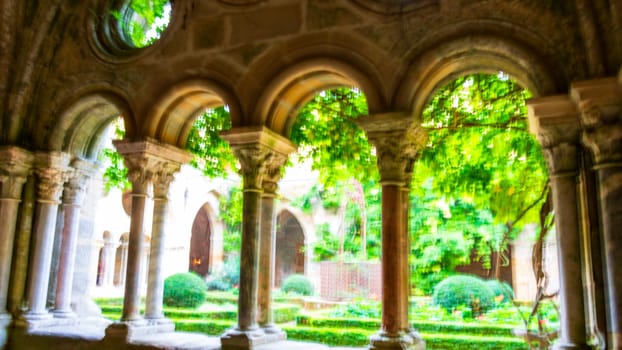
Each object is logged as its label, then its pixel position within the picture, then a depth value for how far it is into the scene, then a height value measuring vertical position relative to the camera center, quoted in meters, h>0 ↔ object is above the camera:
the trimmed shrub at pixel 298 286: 17.53 -0.09
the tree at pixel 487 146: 6.33 +1.69
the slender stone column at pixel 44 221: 6.16 +0.66
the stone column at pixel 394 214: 4.55 +0.59
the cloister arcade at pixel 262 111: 3.98 +1.59
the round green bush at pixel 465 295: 9.80 -0.16
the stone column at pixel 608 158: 3.75 +0.89
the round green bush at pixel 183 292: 11.92 -0.23
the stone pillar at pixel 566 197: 3.88 +0.66
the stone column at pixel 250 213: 5.03 +0.65
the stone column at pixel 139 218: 5.62 +0.65
